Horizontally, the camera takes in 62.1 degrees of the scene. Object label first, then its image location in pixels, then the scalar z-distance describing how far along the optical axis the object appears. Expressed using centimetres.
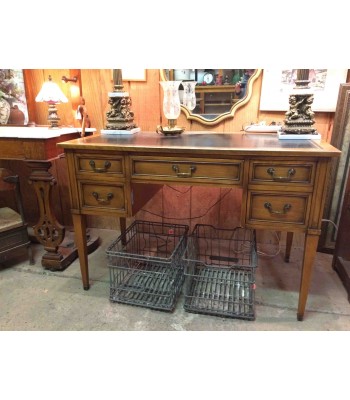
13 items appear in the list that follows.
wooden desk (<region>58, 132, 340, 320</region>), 108
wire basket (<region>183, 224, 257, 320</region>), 133
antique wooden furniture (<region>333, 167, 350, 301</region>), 147
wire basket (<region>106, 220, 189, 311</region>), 138
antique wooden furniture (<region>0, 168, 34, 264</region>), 155
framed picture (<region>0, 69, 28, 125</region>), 184
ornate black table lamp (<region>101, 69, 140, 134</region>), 149
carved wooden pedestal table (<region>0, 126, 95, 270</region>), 145
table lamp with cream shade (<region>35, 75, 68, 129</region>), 165
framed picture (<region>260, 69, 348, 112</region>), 151
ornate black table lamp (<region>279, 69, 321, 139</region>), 125
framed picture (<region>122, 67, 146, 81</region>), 172
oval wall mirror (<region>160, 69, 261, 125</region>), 159
